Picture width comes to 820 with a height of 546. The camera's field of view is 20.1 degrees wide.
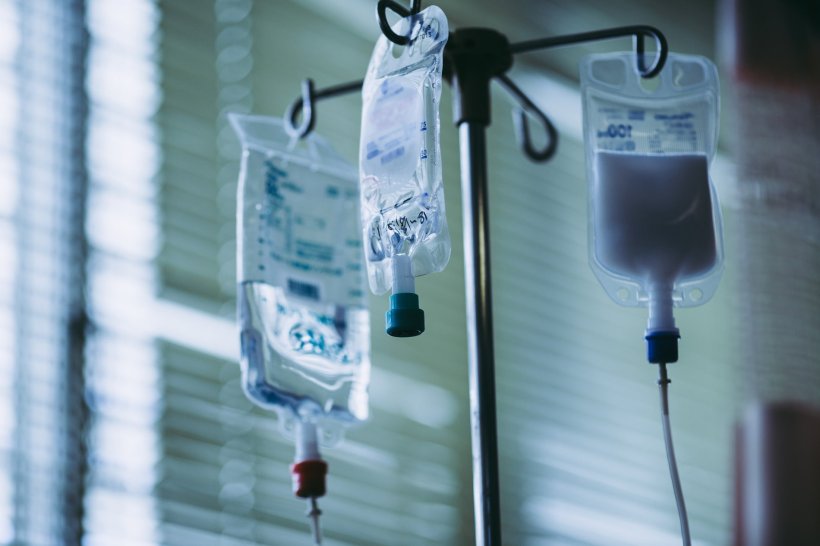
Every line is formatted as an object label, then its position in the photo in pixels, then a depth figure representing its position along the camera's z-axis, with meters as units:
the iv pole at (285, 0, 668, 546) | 1.38
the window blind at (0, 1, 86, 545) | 1.66
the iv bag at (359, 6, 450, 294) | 1.32
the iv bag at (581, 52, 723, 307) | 1.37
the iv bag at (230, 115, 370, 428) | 1.44
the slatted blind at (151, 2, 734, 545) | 1.81
